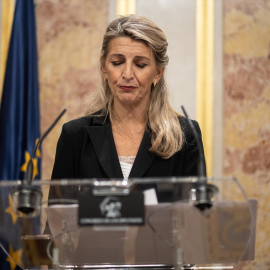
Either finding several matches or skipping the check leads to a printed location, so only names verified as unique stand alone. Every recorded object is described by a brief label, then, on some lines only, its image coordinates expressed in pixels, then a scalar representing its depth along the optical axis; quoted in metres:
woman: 5.25
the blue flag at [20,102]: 6.12
